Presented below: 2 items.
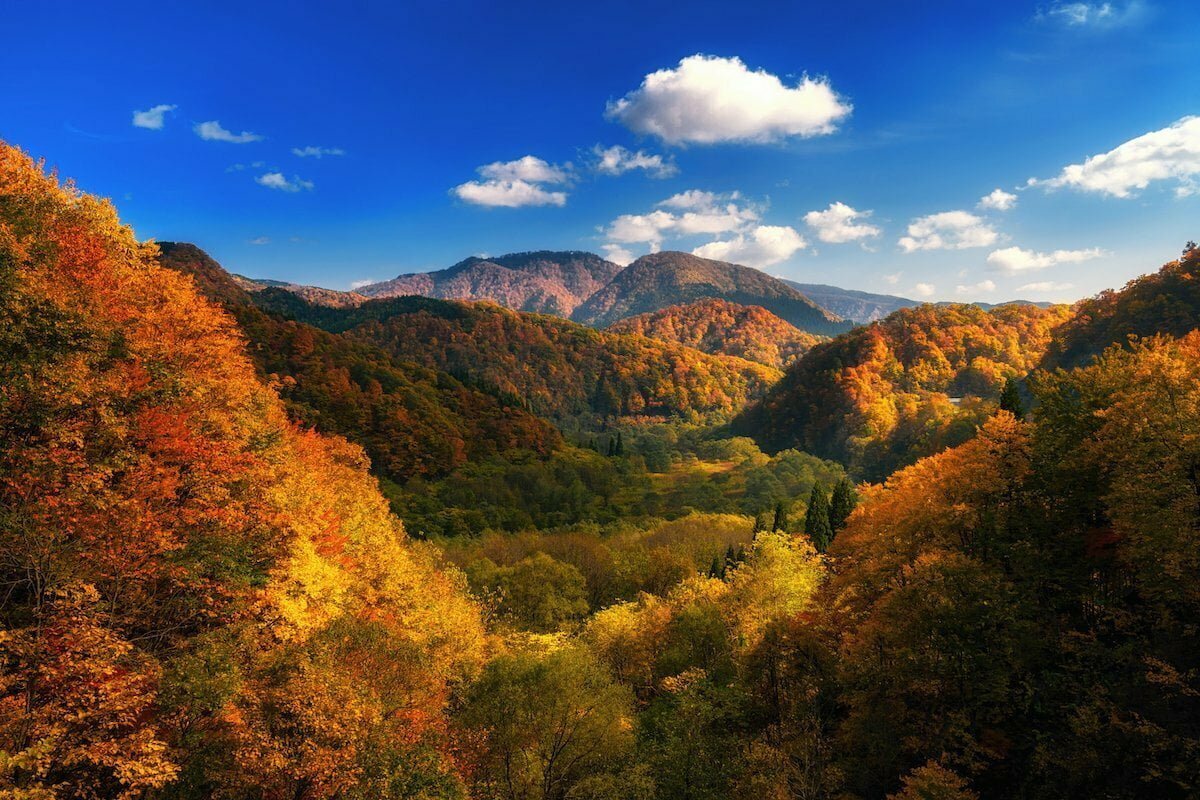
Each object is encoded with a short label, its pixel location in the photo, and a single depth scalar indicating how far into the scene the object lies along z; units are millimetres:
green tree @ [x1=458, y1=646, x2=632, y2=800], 30016
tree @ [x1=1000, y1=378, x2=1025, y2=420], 47469
